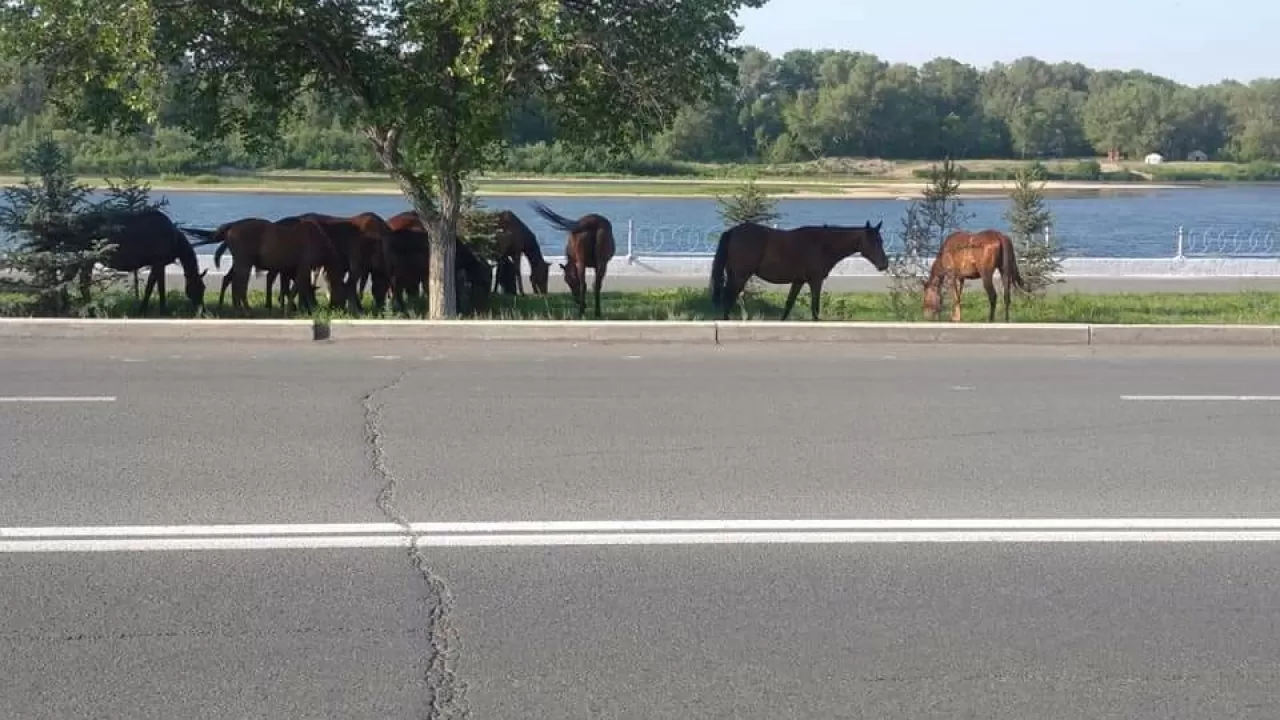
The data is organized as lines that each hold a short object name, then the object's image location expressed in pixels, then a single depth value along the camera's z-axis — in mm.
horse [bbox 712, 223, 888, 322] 18641
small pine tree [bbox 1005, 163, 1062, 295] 21781
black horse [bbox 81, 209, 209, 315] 17922
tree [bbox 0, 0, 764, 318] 14688
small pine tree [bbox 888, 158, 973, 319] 20812
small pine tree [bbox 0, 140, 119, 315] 16812
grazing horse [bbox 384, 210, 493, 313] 19406
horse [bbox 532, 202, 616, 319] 19656
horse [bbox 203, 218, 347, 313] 18172
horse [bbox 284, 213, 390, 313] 18891
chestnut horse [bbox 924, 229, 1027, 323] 18750
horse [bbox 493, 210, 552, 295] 21703
